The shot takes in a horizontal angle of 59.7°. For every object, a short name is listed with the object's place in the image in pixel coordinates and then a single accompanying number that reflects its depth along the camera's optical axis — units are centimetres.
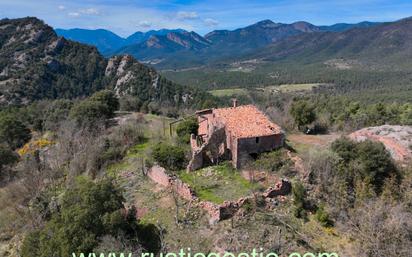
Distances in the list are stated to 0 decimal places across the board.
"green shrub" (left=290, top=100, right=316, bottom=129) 4222
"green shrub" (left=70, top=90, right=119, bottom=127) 4594
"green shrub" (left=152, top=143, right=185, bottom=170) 2948
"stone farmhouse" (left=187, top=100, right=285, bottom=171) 2789
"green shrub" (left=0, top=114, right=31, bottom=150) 5075
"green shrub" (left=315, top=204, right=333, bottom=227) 2189
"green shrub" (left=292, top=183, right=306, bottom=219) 2247
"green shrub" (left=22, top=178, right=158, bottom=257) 1964
